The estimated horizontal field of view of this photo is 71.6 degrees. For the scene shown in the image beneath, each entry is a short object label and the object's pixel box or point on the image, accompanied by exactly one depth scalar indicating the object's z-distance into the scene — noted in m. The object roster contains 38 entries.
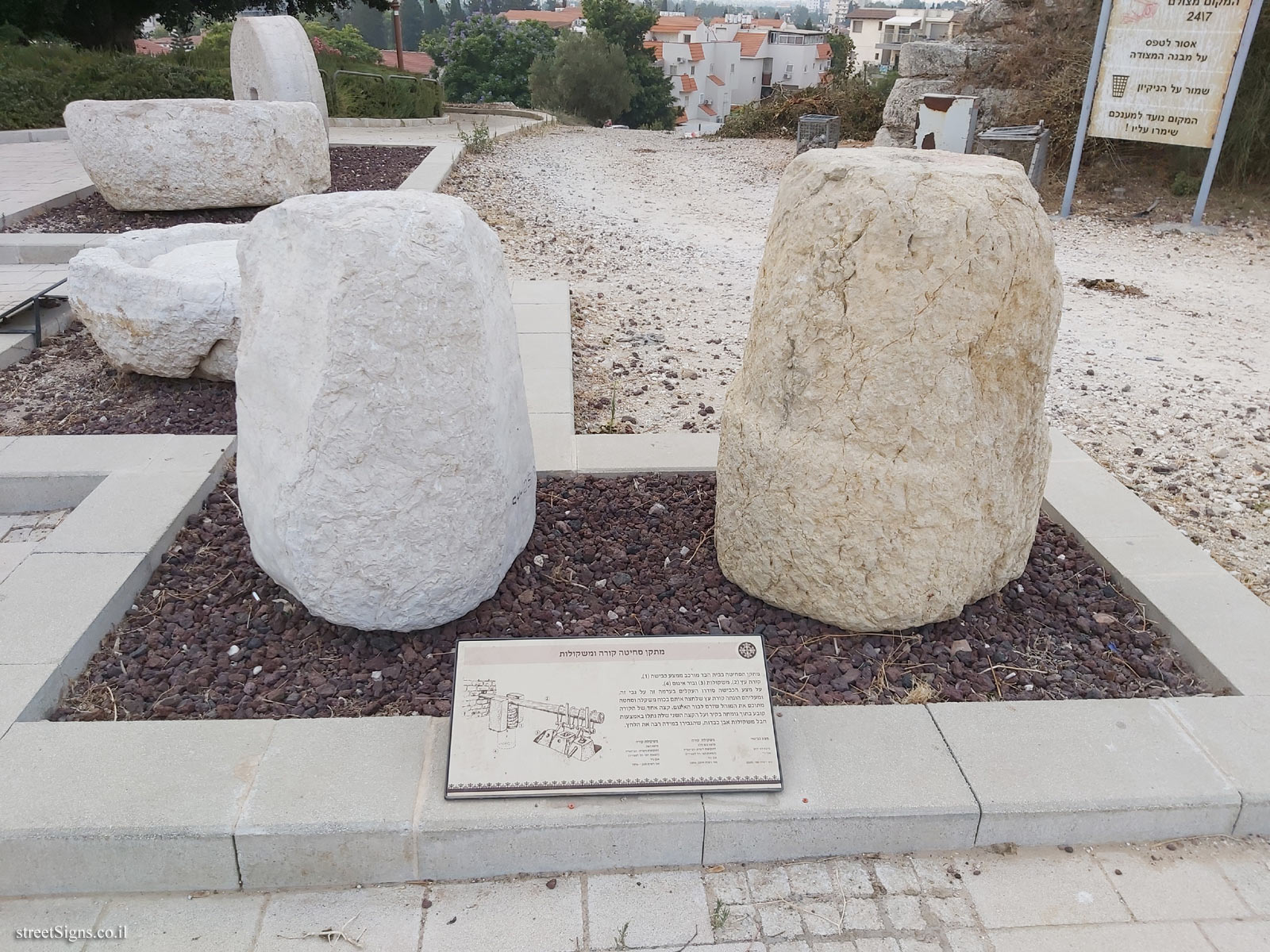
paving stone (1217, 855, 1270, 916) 2.25
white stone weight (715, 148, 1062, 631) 2.48
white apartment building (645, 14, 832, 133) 60.54
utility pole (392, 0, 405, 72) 16.88
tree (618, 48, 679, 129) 39.56
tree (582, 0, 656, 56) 40.09
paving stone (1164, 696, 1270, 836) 2.39
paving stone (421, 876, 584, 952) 2.11
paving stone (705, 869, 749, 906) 2.24
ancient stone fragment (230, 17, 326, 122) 9.57
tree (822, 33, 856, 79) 53.15
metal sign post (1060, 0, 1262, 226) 8.12
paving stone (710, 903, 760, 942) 2.15
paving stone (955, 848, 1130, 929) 2.21
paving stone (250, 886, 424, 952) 2.11
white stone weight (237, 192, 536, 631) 2.35
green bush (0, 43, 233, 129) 12.22
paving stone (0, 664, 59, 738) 2.48
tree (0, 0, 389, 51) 15.27
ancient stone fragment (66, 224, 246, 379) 4.46
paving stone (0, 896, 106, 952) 2.11
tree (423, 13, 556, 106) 41.34
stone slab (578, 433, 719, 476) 3.90
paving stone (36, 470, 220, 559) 3.21
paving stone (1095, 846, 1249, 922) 2.23
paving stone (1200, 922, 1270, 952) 2.14
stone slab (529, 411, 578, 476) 3.89
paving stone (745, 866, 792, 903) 2.26
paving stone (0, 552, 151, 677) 2.71
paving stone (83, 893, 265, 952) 2.10
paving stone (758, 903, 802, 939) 2.16
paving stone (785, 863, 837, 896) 2.27
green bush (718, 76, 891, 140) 14.19
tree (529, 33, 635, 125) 30.17
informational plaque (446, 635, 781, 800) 2.28
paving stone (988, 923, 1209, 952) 2.13
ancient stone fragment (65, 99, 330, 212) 7.30
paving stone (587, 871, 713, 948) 2.14
